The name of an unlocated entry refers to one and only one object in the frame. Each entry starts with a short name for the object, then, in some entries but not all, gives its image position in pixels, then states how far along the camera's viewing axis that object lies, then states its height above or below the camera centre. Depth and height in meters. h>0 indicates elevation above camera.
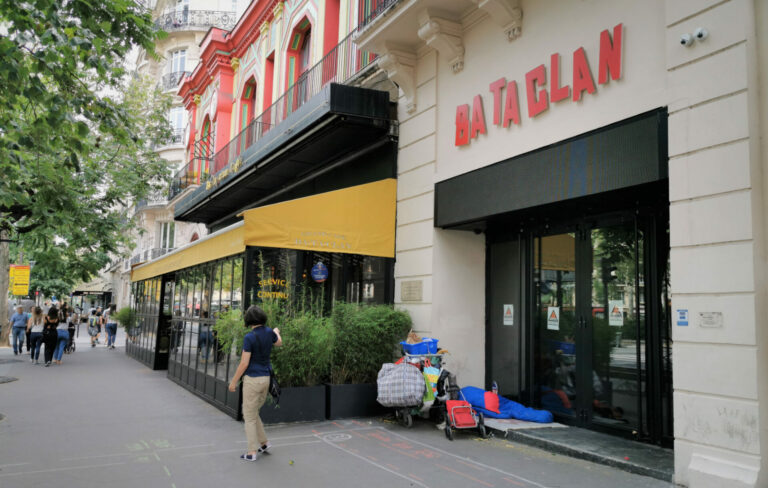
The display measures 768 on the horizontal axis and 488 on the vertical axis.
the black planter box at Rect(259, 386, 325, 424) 8.02 -1.62
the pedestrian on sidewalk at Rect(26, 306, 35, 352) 17.22 -1.55
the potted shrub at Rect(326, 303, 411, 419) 8.52 -0.96
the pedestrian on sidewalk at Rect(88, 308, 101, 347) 25.38 -1.74
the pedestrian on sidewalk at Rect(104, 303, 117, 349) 24.06 -1.79
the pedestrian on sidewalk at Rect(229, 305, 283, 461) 6.39 -0.96
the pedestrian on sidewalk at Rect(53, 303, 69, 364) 17.16 -1.61
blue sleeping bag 7.74 -1.55
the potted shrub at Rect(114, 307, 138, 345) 20.84 -1.17
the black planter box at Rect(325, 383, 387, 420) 8.45 -1.61
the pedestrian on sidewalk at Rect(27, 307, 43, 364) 16.75 -1.30
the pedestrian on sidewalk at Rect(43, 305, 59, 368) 16.42 -1.27
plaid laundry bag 7.59 -1.23
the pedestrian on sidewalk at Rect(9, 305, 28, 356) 18.88 -1.27
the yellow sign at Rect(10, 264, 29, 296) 21.25 +0.34
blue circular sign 12.52 +0.50
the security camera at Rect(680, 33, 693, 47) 5.54 +2.58
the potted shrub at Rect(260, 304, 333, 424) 8.09 -1.08
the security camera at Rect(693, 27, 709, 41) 5.43 +2.60
